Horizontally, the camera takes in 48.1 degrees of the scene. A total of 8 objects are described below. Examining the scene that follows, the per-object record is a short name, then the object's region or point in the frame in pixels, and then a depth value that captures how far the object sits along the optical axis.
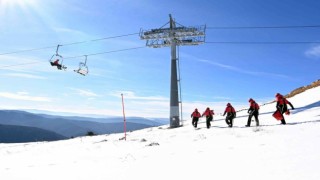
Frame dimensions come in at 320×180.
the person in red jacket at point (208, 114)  27.69
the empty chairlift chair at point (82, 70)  31.87
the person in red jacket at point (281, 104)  22.43
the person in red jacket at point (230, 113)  26.19
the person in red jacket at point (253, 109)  23.66
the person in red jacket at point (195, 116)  31.53
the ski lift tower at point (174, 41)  40.16
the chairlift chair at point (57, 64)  32.84
